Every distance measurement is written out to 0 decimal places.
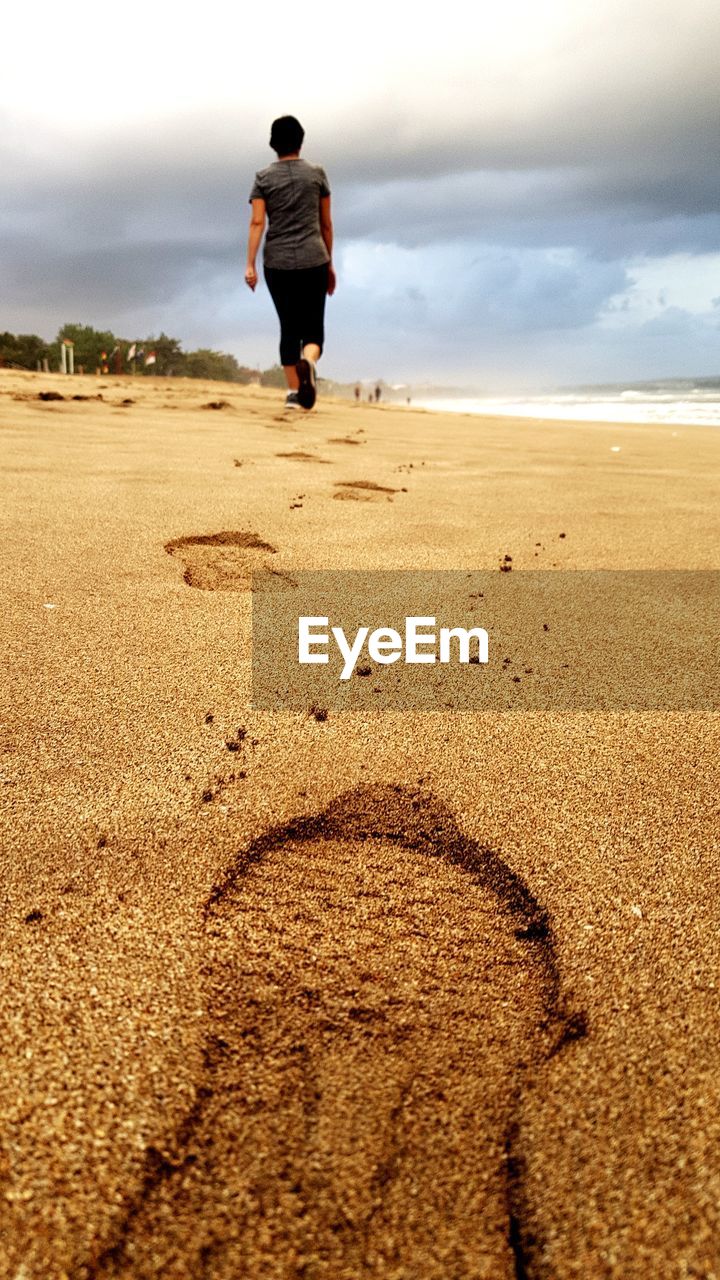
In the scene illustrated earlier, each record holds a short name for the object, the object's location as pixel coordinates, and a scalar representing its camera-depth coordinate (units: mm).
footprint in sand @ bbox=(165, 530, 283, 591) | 1954
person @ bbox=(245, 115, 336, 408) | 5051
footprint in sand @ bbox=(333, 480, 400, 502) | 2879
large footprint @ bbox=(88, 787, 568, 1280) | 588
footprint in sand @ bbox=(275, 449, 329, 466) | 3688
